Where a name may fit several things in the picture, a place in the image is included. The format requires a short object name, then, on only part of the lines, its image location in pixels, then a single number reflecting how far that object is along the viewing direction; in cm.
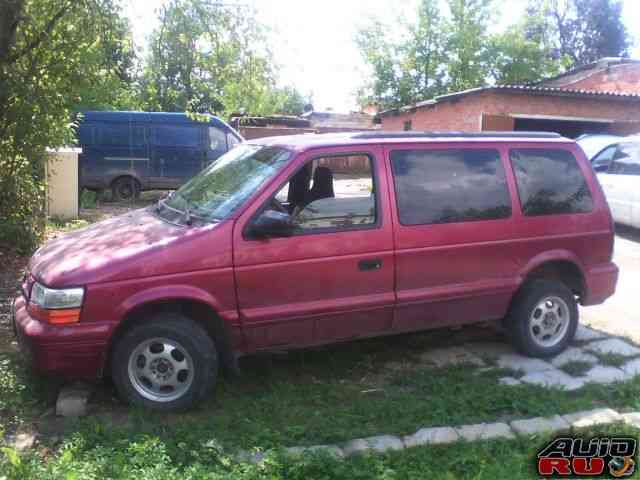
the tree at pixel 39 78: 708
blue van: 1554
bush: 799
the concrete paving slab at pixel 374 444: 381
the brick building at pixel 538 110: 1880
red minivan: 414
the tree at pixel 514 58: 3222
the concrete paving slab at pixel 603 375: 500
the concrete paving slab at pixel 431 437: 394
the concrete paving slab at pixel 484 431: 404
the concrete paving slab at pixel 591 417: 422
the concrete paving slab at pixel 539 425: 413
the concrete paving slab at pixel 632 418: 423
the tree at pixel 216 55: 776
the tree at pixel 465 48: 3209
